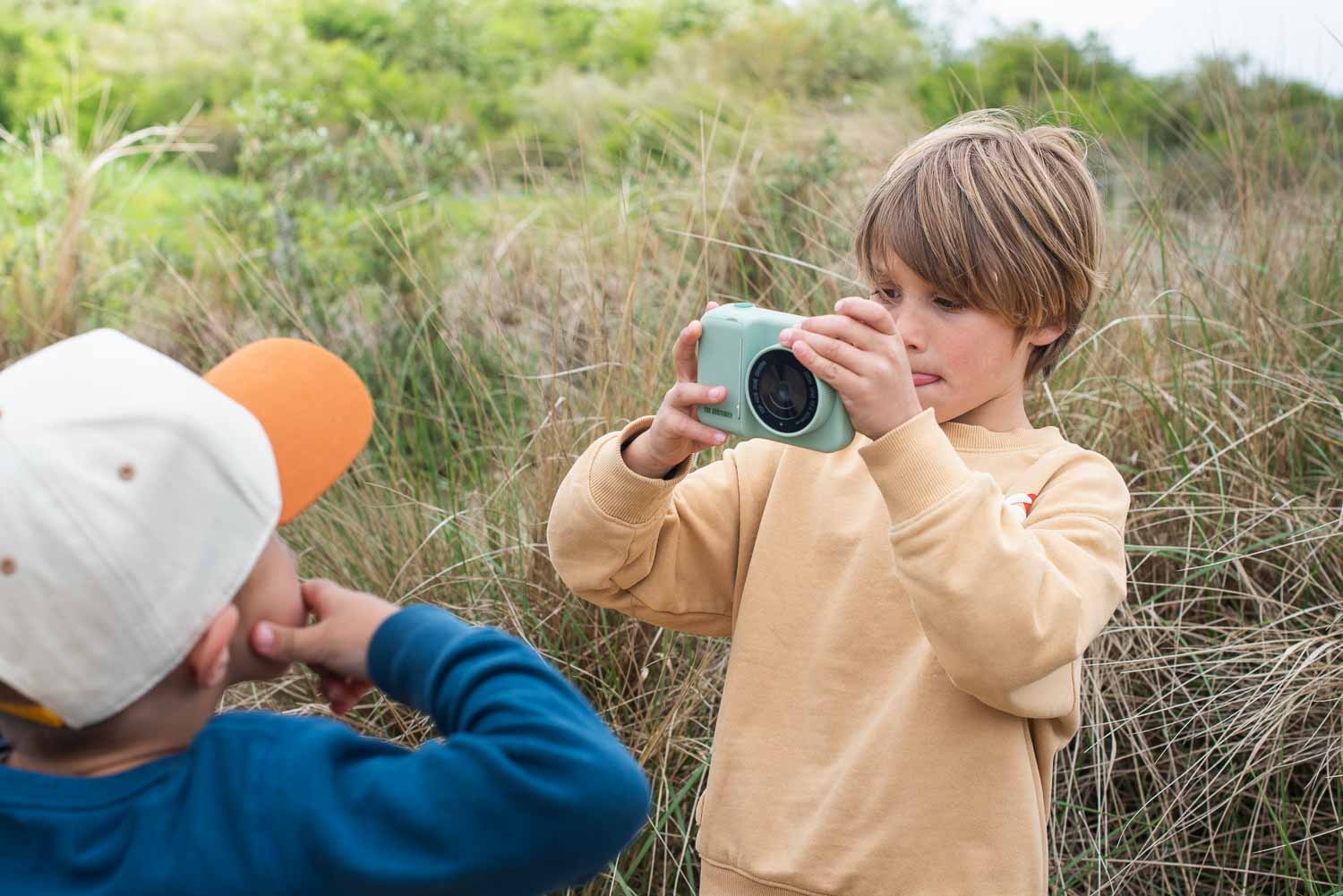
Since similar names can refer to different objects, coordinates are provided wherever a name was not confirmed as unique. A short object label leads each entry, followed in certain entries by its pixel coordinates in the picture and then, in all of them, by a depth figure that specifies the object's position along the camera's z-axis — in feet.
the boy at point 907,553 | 4.78
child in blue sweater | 3.50
